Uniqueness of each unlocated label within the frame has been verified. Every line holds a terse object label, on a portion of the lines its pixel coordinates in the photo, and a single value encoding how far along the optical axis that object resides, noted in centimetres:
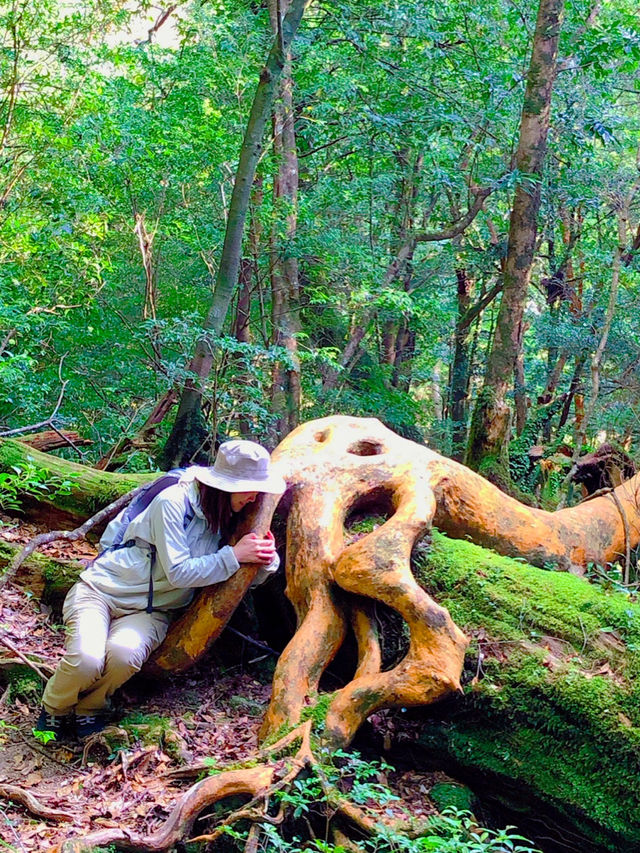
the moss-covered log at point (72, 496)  638
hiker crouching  424
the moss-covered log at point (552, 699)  357
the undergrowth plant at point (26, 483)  406
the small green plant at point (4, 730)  412
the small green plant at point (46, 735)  362
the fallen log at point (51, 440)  768
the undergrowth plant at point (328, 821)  279
